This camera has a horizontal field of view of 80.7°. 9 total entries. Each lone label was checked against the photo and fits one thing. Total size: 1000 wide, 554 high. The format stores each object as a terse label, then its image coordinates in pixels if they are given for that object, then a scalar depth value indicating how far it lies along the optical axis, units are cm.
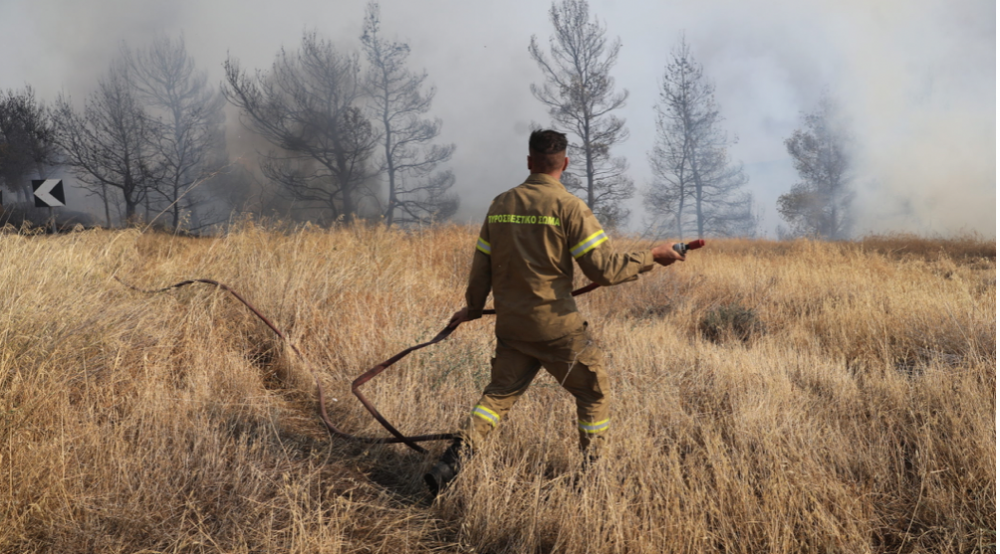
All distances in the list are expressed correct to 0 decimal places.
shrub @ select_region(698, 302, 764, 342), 592
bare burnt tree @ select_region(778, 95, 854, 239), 2573
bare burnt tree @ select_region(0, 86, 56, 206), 2531
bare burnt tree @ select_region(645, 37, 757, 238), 2384
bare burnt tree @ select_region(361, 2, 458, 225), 2248
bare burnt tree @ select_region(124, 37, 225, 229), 2378
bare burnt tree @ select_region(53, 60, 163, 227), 2308
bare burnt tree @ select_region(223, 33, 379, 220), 2298
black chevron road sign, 1177
